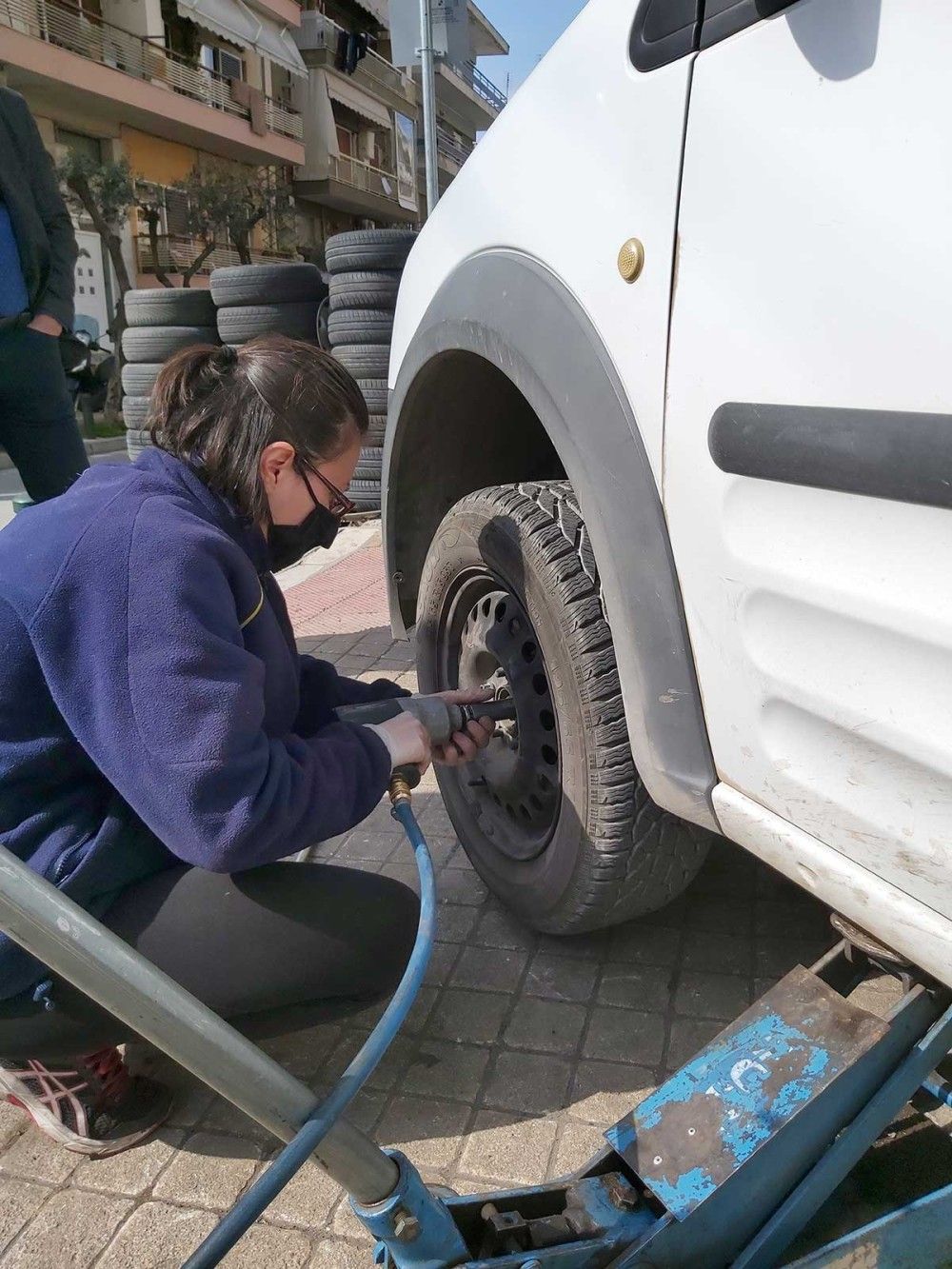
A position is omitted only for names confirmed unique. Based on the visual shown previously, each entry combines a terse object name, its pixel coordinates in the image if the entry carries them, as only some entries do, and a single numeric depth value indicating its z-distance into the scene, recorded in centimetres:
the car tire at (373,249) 612
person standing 327
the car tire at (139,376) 746
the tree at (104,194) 1488
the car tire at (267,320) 696
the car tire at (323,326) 678
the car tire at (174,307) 731
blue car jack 103
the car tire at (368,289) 609
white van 107
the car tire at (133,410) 723
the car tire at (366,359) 612
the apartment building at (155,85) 1784
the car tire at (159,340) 732
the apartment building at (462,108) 3350
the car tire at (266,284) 692
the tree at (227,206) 1889
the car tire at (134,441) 731
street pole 616
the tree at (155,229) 1767
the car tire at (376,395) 612
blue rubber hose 101
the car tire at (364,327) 611
